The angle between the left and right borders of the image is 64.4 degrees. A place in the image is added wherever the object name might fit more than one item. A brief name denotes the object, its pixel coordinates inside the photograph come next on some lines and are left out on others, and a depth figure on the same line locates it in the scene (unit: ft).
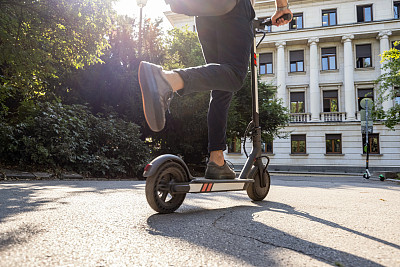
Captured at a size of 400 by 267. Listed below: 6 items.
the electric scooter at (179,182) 6.33
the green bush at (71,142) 21.76
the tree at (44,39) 25.31
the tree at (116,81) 33.88
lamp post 38.57
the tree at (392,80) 44.30
